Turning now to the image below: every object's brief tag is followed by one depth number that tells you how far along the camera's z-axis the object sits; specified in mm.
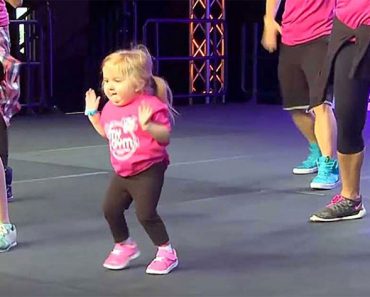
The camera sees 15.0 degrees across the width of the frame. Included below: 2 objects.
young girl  4966
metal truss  17706
